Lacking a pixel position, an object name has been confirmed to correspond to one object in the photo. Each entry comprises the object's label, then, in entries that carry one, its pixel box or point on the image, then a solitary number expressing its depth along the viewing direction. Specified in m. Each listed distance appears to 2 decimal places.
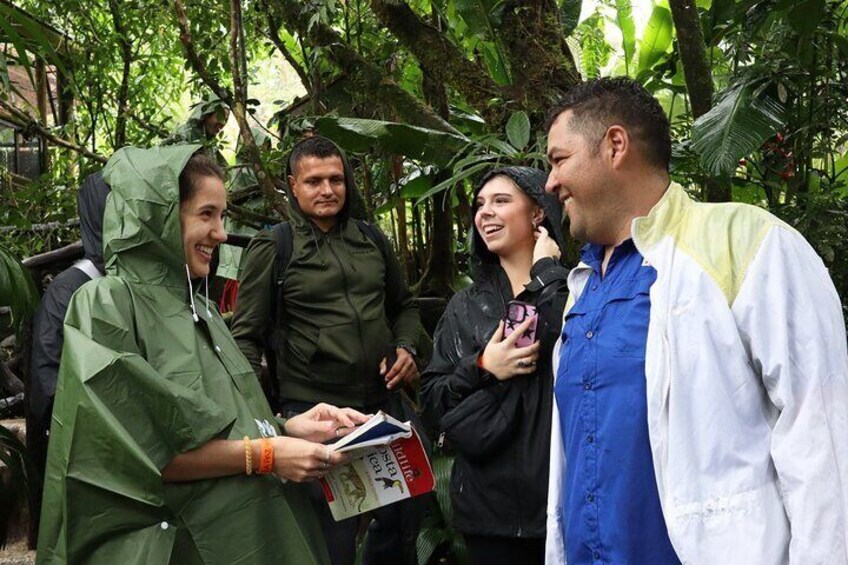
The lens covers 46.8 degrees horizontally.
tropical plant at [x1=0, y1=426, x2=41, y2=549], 3.79
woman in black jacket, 3.27
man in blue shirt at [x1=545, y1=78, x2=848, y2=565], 2.10
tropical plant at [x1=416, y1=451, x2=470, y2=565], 4.93
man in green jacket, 4.31
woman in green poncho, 2.57
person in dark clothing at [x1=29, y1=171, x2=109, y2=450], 3.05
